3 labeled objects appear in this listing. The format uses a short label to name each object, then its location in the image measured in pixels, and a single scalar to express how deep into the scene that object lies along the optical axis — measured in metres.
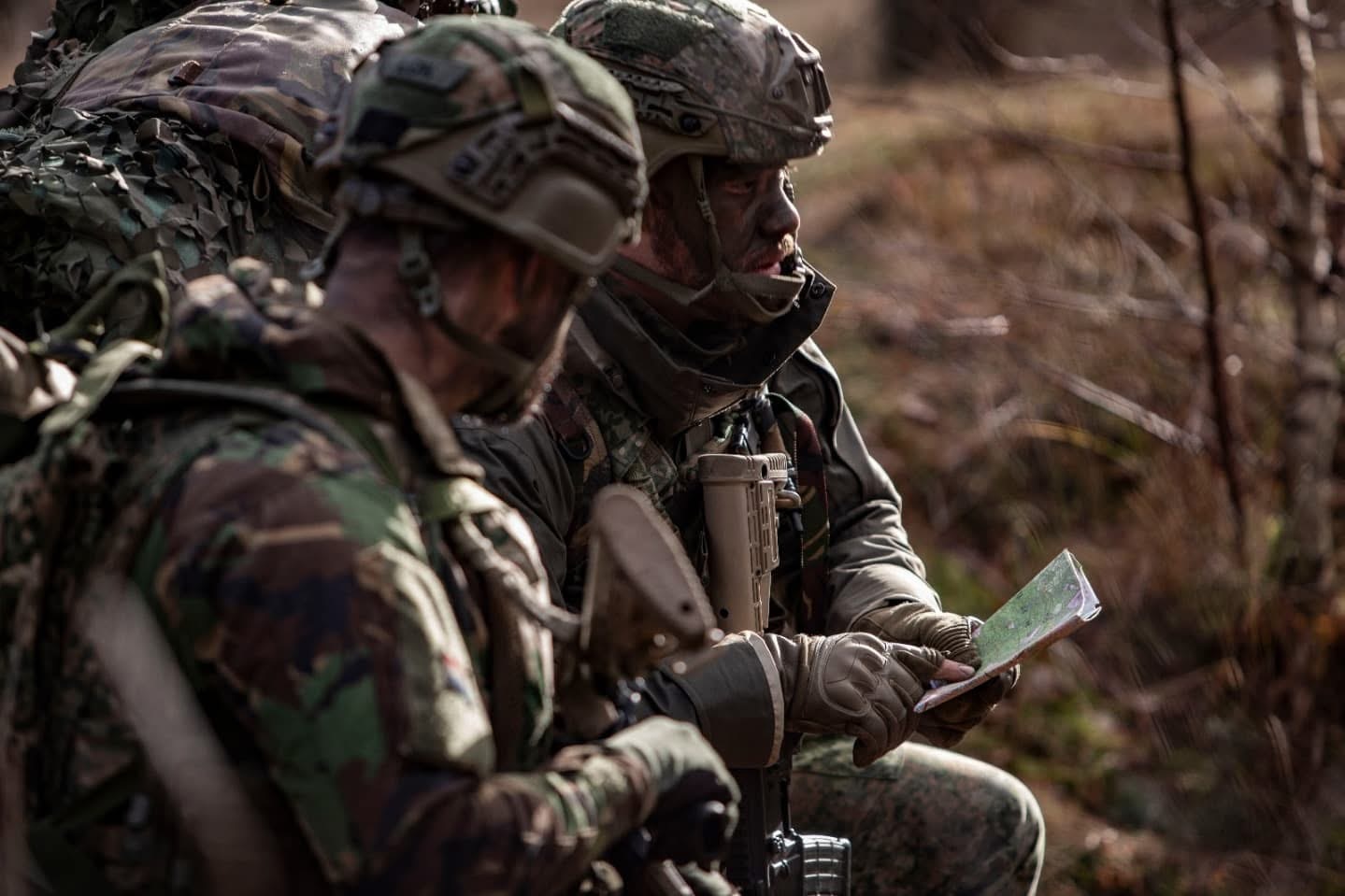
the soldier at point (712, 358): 7.14
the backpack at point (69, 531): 4.56
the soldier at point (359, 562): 4.32
